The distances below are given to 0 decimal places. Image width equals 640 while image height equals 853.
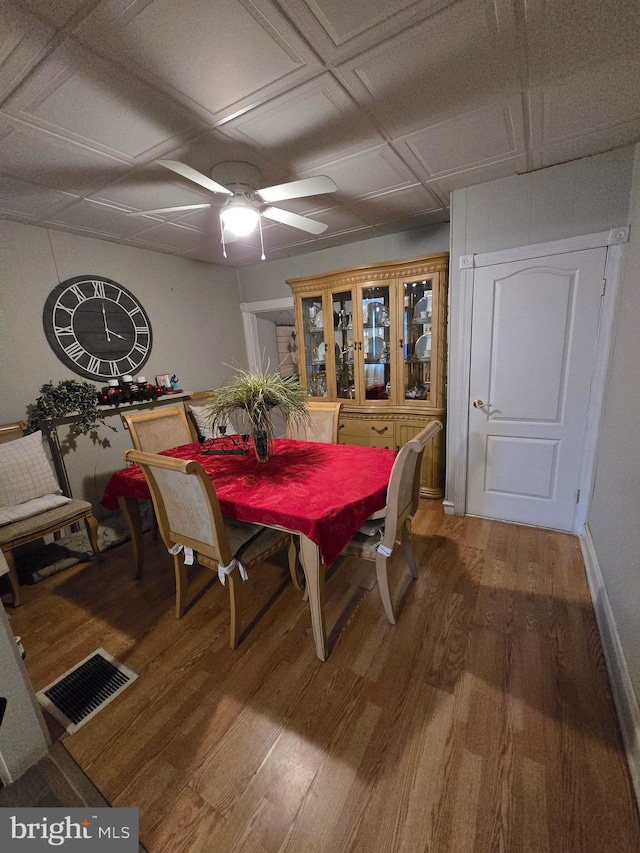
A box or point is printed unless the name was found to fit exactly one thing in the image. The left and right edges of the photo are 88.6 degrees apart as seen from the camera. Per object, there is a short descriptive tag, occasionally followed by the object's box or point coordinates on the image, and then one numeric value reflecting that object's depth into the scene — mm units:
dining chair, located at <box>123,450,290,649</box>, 1420
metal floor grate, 1353
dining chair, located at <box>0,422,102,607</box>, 1975
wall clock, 2613
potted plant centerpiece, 1847
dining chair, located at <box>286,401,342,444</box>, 2461
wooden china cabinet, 2783
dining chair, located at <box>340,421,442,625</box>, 1476
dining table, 1388
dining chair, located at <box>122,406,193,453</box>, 2387
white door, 2104
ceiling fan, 1566
